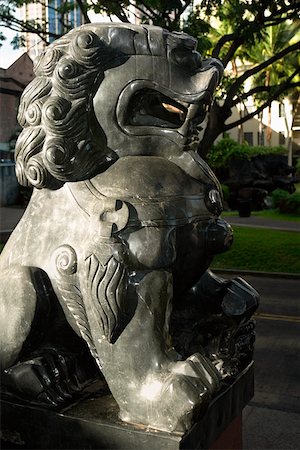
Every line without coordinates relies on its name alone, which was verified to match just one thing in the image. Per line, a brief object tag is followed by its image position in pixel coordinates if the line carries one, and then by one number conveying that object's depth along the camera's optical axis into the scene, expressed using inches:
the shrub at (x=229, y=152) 869.8
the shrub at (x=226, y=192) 760.3
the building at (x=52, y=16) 415.5
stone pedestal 59.6
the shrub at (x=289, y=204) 686.1
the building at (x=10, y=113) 838.5
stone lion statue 60.6
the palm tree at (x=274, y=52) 1044.6
